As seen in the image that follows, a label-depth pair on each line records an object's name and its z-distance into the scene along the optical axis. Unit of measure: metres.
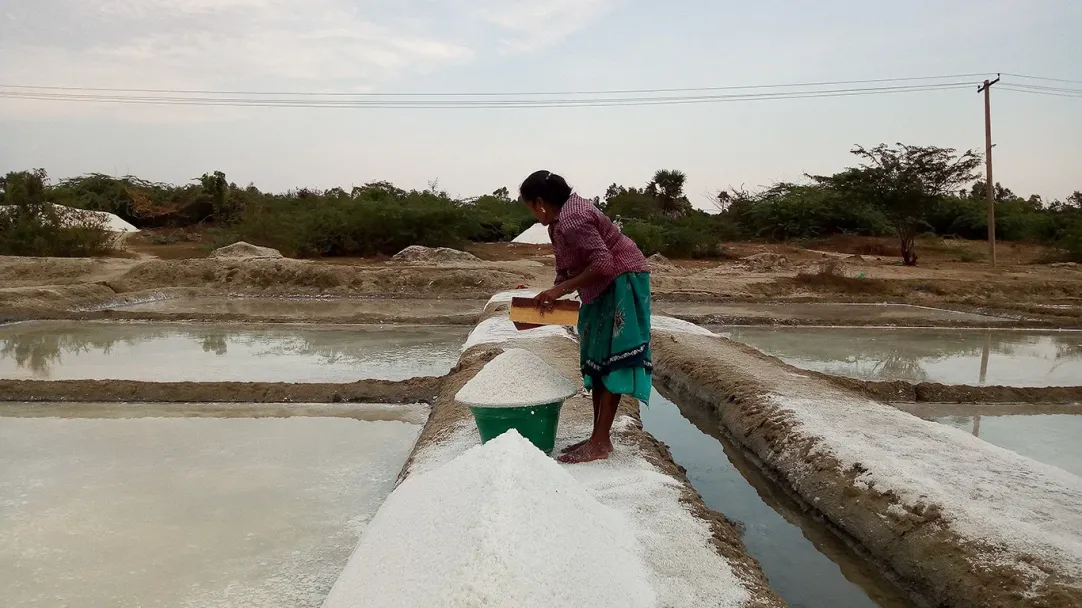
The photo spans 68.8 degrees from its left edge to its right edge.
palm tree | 28.91
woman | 2.73
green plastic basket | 2.73
